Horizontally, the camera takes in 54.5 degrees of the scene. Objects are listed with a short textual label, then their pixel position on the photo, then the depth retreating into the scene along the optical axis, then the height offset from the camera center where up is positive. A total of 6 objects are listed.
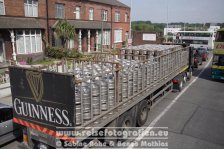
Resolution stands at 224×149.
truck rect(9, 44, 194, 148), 5.43 -1.48
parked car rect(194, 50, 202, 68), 24.12 -1.07
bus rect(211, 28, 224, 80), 17.19 -0.73
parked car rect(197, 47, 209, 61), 30.67 -0.72
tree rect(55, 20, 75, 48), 26.64 +2.36
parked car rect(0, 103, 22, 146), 7.63 -2.77
